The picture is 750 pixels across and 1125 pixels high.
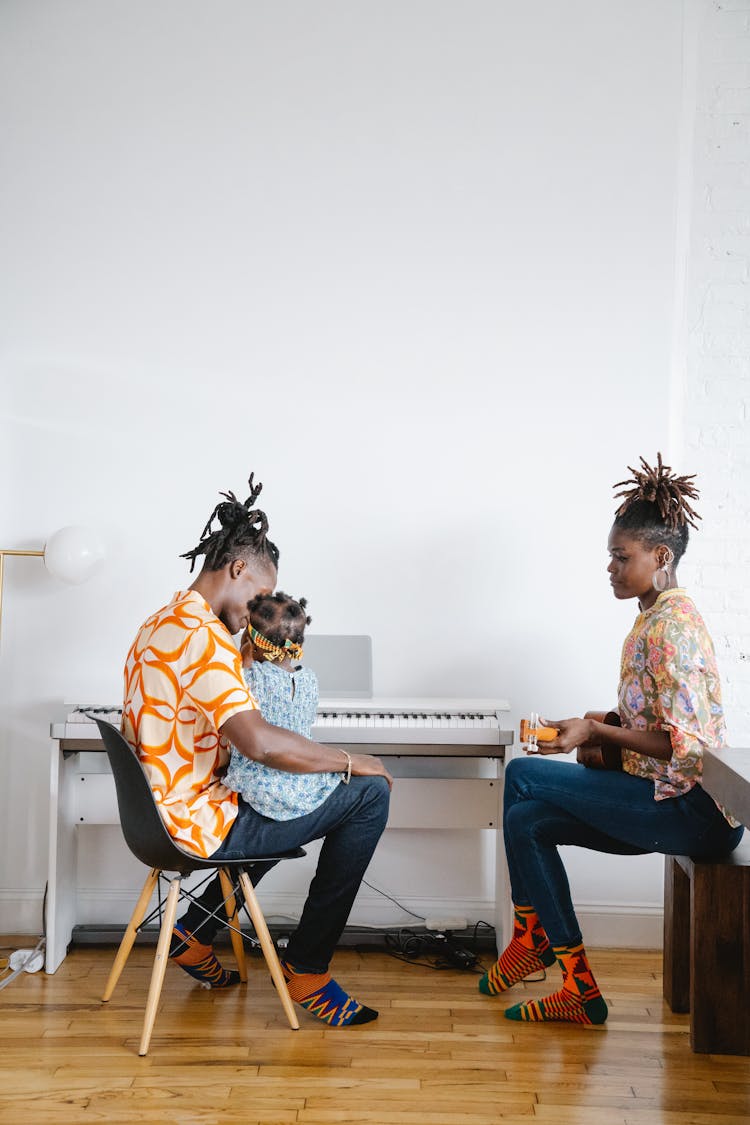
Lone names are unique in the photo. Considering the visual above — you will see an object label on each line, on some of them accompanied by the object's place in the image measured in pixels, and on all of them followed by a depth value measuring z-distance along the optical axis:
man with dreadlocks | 2.49
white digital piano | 3.11
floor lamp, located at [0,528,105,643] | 3.29
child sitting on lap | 2.61
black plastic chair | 2.48
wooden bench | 2.57
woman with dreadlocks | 2.67
